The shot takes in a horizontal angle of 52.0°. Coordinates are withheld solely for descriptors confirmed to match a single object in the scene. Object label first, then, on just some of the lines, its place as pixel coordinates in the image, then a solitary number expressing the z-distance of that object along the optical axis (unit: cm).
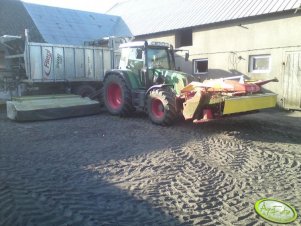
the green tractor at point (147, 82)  804
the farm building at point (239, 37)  1096
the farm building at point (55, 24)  1444
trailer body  1100
